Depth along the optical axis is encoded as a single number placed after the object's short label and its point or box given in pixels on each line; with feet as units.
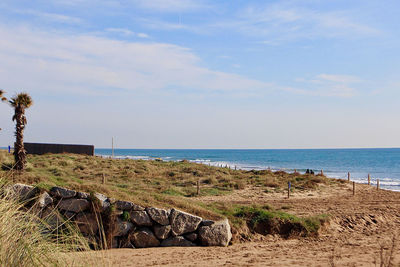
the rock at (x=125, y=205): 39.34
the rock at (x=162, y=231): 39.42
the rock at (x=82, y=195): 39.34
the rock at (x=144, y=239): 38.86
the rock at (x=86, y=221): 38.36
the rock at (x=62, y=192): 39.11
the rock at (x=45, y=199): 38.09
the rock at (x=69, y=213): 38.60
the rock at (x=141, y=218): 39.22
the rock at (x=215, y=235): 39.58
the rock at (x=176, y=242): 39.42
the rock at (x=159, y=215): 39.52
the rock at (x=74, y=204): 38.86
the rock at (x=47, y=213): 36.92
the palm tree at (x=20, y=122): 53.67
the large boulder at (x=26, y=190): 38.41
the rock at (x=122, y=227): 38.21
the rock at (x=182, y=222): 39.75
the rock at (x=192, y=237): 39.91
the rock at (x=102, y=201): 38.96
